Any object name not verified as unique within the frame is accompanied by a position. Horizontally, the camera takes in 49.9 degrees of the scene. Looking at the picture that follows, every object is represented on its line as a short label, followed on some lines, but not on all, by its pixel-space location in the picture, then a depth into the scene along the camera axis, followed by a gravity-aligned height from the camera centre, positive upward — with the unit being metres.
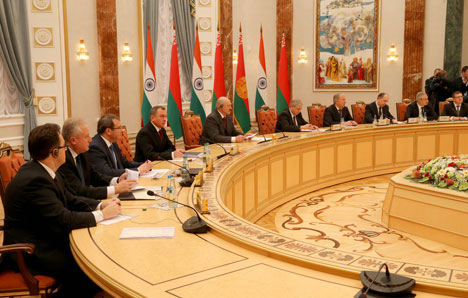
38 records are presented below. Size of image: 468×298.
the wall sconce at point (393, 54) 11.22 +0.72
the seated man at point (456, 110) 8.93 -0.42
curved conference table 1.93 -0.77
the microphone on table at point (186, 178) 3.93 -0.71
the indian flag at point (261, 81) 10.20 +0.12
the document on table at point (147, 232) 2.63 -0.76
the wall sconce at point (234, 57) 10.89 +0.65
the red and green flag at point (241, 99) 9.68 -0.21
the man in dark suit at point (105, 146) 4.43 -0.50
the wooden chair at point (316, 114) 8.69 -0.47
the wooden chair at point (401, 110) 9.66 -0.45
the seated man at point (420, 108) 8.82 -0.39
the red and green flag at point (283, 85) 10.45 +0.05
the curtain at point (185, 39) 9.79 +0.98
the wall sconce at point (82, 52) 7.98 +0.59
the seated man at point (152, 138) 5.66 -0.57
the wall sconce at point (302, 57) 11.71 +0.70
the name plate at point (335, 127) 7.42 -0.60
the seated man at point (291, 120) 7.52 -0.49
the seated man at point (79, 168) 3.49 -0.57
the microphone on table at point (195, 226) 2.67 -0.74
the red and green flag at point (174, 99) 8.66 -0.18
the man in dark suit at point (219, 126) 6.72 -0.52
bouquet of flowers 4.86 -0.86
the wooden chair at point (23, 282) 2.57 -1.01
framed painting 11.41 +0.97
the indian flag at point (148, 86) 8.48 +0.04
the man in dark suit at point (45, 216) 2.74 -0.70
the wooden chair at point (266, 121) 8.01 -0.53
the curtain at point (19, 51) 7.05 +0.56
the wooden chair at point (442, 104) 9.19 -0.33
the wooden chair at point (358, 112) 9.29 -0.46
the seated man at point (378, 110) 8.73 -0.41
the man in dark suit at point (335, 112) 8.41 -0.42
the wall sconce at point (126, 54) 8.70 +0.60
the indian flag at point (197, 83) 9.07 +0.09
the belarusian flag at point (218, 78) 9.26 +0.18
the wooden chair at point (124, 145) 5.80 -0.65
